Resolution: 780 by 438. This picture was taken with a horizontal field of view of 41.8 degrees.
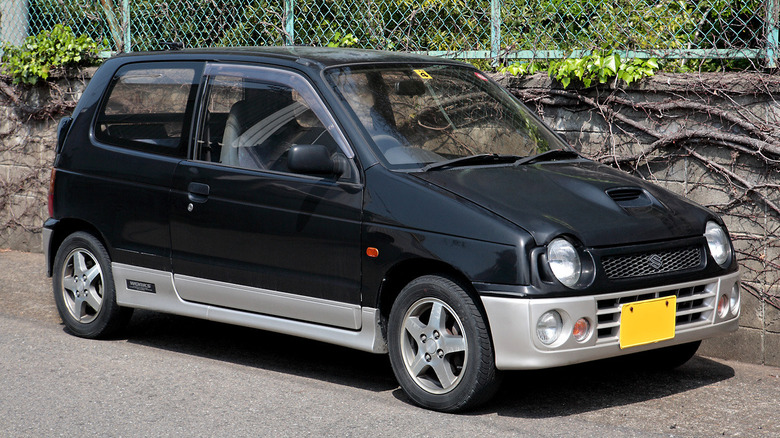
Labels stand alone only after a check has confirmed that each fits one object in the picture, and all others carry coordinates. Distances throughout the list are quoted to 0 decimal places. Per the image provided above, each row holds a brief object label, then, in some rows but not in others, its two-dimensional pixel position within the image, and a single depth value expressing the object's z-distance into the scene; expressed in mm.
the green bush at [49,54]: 9961
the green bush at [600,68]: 6824
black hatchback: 4754
